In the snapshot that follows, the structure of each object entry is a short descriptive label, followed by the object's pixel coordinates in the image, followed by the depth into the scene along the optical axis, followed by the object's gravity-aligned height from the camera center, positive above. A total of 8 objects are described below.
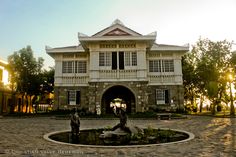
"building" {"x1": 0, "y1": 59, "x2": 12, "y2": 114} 25.87 +0.73
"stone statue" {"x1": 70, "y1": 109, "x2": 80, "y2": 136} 8.60 -1.33
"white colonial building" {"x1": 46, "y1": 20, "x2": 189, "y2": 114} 19.31 +2.55
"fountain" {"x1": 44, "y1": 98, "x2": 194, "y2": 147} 7.34 -1.92
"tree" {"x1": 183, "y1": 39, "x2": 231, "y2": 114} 23.72 +3.98
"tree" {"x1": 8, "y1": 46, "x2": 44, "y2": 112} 24.46 +3.31
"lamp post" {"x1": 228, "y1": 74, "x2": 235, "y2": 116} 21.41 -1.56
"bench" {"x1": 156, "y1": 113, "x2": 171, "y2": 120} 16.63 -1.89
